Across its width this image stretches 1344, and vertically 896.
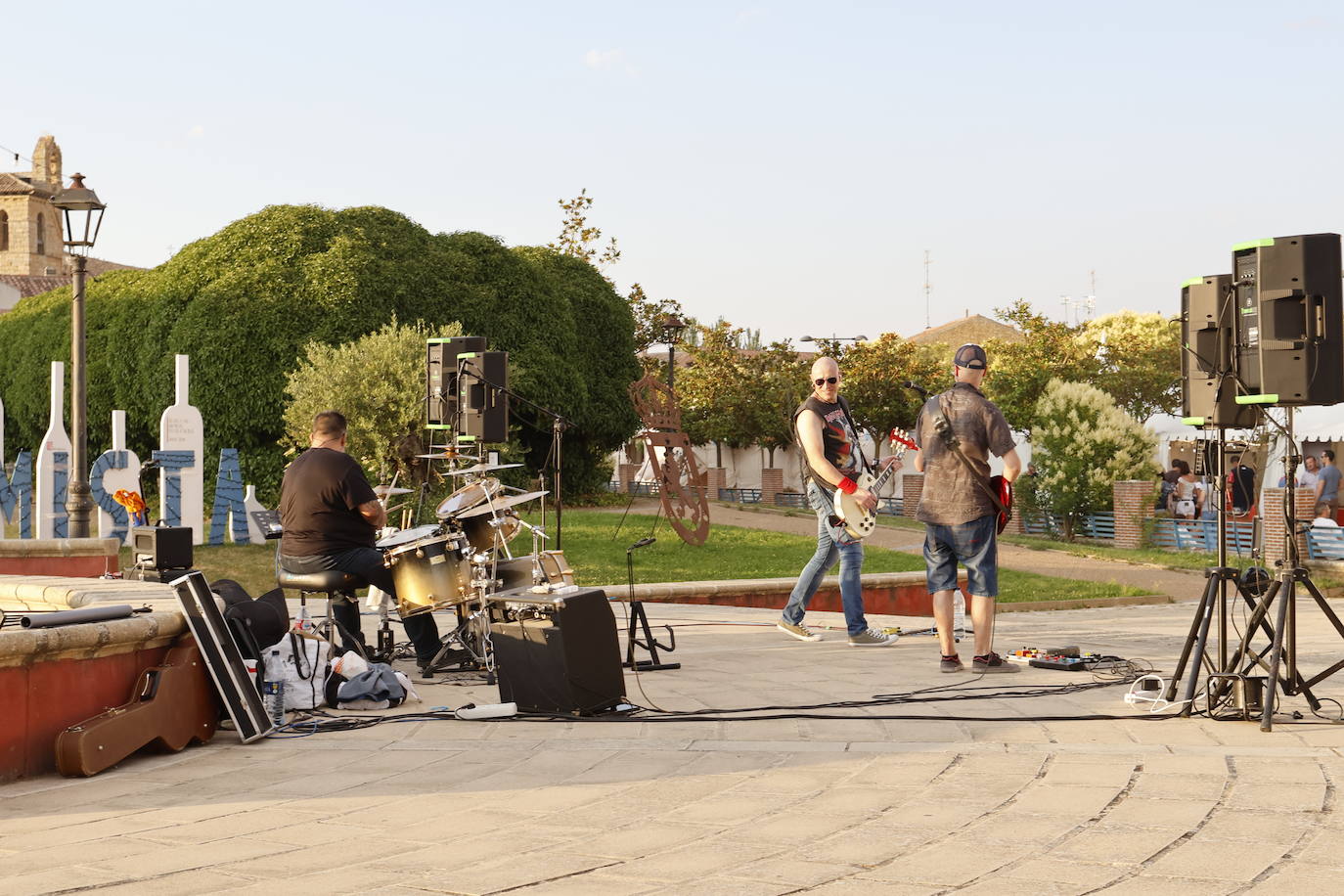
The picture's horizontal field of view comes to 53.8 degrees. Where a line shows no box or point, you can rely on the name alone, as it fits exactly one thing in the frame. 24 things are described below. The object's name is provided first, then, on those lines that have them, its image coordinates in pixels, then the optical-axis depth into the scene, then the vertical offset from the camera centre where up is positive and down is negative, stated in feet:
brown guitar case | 17.38 -3.40
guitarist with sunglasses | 27.63 +0.12
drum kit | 24.93 -1.66
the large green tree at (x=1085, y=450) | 84.02 +1.51
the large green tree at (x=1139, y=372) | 164.14 +12.66
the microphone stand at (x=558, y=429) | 28.73 +0.99
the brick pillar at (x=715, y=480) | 144.66 -0.70
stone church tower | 314.14 +59.89
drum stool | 24.64 -2.04
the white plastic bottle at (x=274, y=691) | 21.13 -3.47
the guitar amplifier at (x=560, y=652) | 20.63 -2.81
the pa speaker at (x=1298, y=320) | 18.79 +2.20
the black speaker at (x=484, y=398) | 32.81 +1.90
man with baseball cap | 24.07 -0.24
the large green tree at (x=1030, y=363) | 129.39 +12.38
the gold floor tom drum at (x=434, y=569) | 24.89 -1.78
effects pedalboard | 25.68 -3.64
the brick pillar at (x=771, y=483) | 133.59 -0.91
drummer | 24.73 -0.80
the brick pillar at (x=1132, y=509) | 77.92 -2.07
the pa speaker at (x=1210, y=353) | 19.97 +1.83
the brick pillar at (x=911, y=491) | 106.22 -1.39
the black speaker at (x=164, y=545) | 24.91 -1.32
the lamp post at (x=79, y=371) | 43.04 +3.46
